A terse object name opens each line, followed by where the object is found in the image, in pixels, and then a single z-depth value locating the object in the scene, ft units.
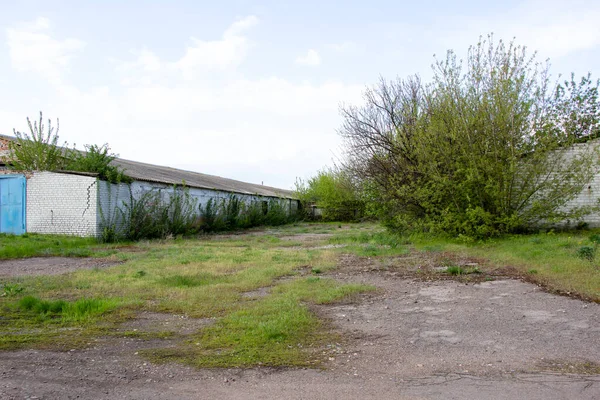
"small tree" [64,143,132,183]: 55.21
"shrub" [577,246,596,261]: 29.63
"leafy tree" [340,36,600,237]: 44.06
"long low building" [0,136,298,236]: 53.36
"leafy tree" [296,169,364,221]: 115.65
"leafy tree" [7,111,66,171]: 57.26
